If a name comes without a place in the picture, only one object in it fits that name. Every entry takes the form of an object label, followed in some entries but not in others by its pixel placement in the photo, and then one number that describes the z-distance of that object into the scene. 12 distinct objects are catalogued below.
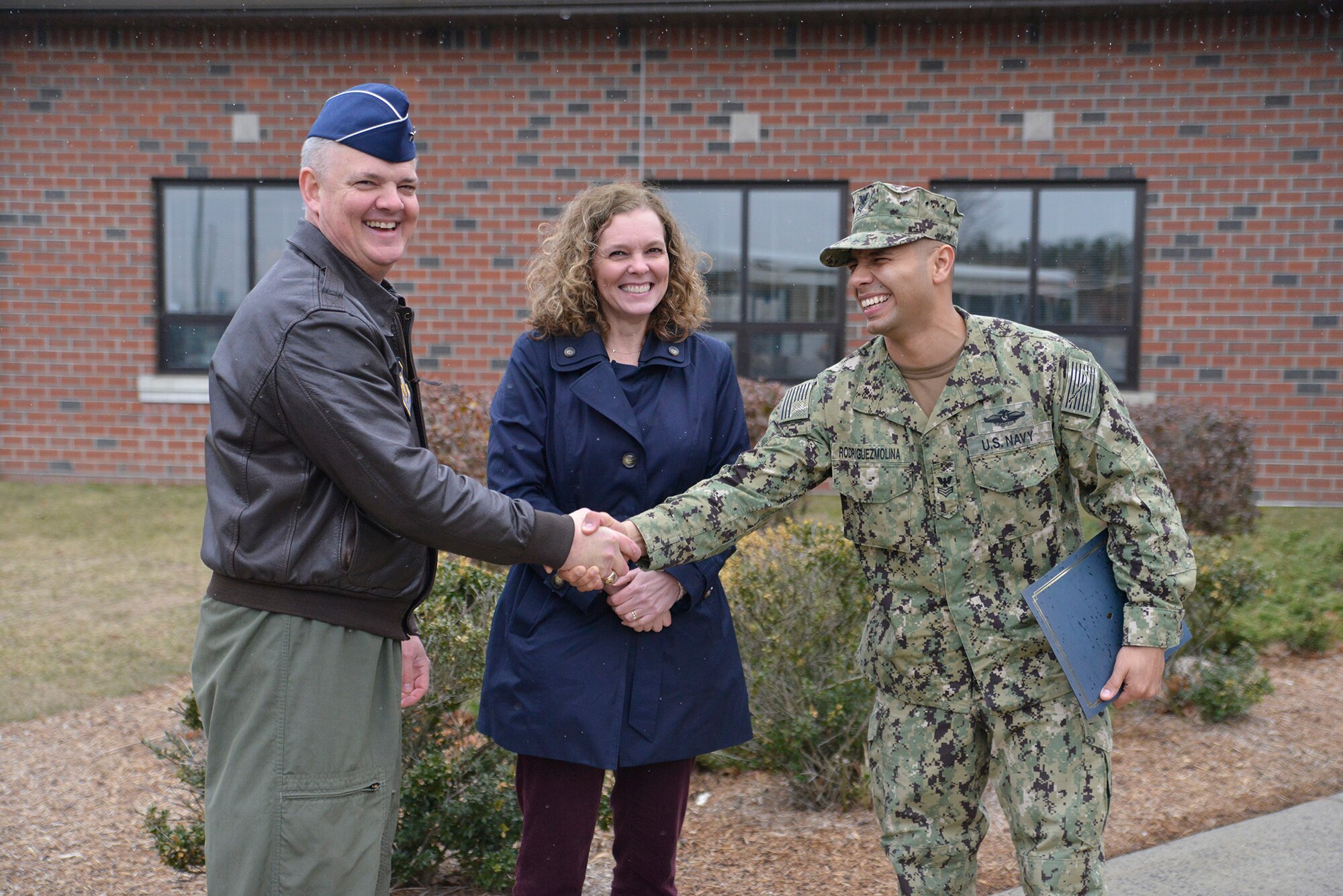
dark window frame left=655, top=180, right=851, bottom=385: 10.09
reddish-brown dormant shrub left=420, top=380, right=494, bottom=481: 5.70
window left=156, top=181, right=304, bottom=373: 10.65
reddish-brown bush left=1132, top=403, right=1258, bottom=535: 7.53
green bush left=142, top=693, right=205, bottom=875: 3.43
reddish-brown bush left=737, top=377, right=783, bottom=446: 7.58
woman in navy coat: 2.84
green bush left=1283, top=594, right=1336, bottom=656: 6.28
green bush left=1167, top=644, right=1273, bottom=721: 5.16
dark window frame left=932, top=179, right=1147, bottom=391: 9.88
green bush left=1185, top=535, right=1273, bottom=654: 5.35
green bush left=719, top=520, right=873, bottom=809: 4.23
